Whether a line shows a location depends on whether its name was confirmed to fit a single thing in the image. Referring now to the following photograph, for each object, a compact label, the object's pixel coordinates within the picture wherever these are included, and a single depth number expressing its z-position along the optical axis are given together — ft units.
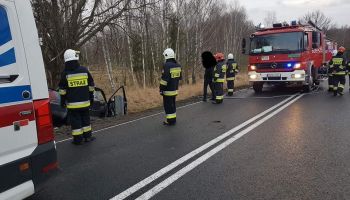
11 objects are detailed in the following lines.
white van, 10.93
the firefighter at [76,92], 22.94
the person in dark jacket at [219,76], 43.60
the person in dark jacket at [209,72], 46.93
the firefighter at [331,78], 47.47
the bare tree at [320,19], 253.03
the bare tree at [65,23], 45.39
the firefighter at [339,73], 46.21
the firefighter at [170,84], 29.53
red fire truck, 47.44
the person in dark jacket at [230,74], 51.96
